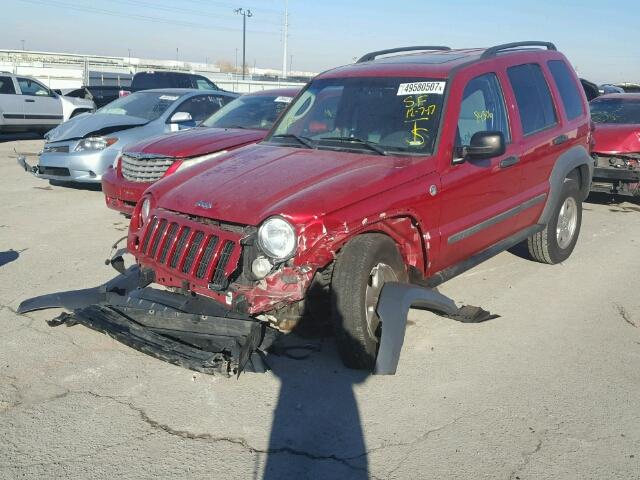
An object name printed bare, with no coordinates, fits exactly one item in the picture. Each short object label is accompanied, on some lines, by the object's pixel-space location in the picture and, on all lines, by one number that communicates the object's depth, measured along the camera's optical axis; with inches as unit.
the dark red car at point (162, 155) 291.6
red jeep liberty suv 148.9
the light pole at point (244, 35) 2459.4
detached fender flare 147.9
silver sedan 374.6
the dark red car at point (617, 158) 356.5
